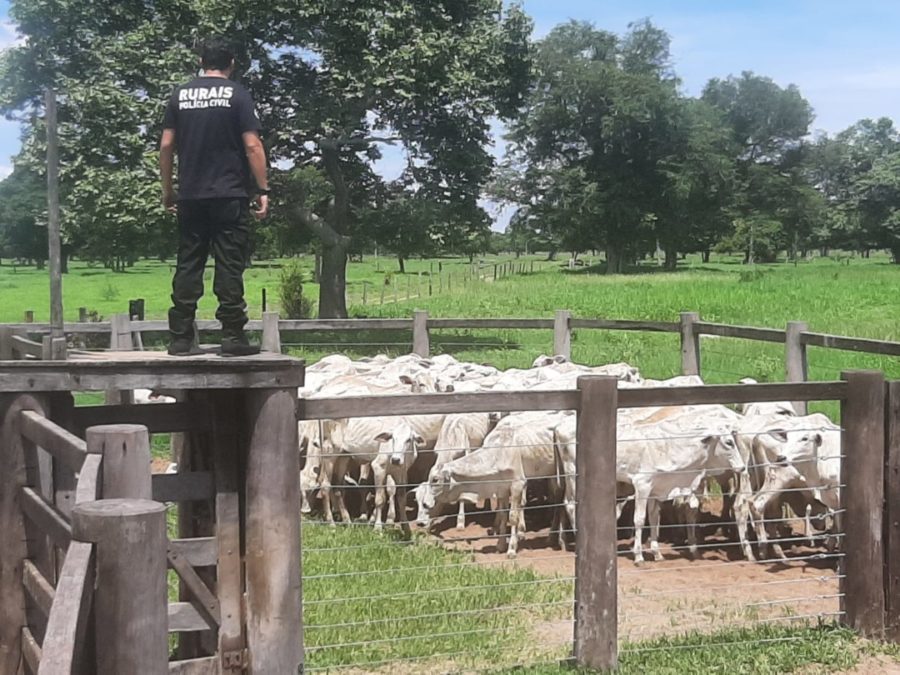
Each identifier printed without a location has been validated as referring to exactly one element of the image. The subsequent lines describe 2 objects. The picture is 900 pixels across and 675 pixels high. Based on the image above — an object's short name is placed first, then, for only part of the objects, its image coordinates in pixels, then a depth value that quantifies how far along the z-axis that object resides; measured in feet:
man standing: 17.24
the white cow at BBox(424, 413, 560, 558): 28.84
